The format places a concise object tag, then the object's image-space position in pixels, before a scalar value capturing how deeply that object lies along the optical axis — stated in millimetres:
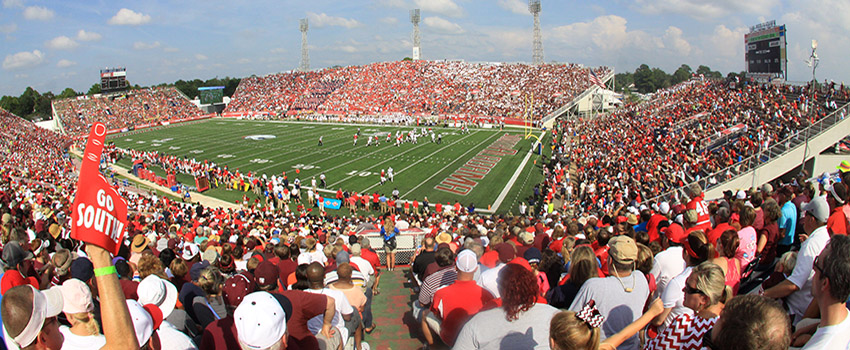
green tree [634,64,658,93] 127000
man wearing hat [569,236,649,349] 3533
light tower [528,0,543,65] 76000
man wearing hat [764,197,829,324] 3396
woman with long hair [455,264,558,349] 2928
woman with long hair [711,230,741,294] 4250
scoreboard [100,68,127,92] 66738
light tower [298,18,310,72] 94188
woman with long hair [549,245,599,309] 4016
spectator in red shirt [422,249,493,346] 3705
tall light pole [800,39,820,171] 16719
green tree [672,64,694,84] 137250
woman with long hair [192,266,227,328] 4609
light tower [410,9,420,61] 90375
